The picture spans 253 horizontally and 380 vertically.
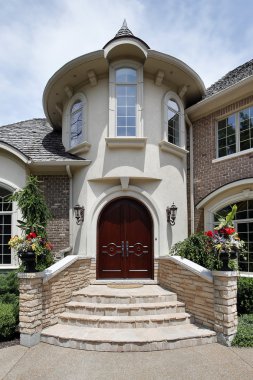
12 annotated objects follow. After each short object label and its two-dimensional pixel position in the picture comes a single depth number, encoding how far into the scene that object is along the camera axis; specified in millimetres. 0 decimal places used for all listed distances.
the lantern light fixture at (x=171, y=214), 8797
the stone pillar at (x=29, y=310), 5840
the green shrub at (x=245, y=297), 7156
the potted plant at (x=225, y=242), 5832
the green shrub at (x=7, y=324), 6152
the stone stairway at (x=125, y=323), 5527
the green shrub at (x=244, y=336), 5648
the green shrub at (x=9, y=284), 7812
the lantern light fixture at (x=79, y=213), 8812
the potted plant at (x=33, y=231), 6082
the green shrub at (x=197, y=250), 7562
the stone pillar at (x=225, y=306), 5723
